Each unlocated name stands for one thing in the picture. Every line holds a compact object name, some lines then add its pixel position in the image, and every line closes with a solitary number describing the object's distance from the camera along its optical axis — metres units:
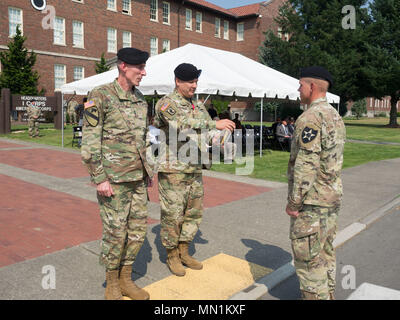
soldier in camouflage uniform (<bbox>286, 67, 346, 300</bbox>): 2.86
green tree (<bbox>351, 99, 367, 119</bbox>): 60.53
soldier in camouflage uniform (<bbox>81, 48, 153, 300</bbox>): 3.12
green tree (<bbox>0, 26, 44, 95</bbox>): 23.64
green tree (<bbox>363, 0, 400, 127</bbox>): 33.00
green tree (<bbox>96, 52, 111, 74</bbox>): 29.86
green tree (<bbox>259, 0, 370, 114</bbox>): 33.97
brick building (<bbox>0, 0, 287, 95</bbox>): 27.72
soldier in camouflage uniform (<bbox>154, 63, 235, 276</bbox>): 3.75
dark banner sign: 20.16
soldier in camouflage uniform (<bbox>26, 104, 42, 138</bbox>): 18.33
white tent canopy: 11.13
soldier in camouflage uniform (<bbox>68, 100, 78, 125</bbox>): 26.89
